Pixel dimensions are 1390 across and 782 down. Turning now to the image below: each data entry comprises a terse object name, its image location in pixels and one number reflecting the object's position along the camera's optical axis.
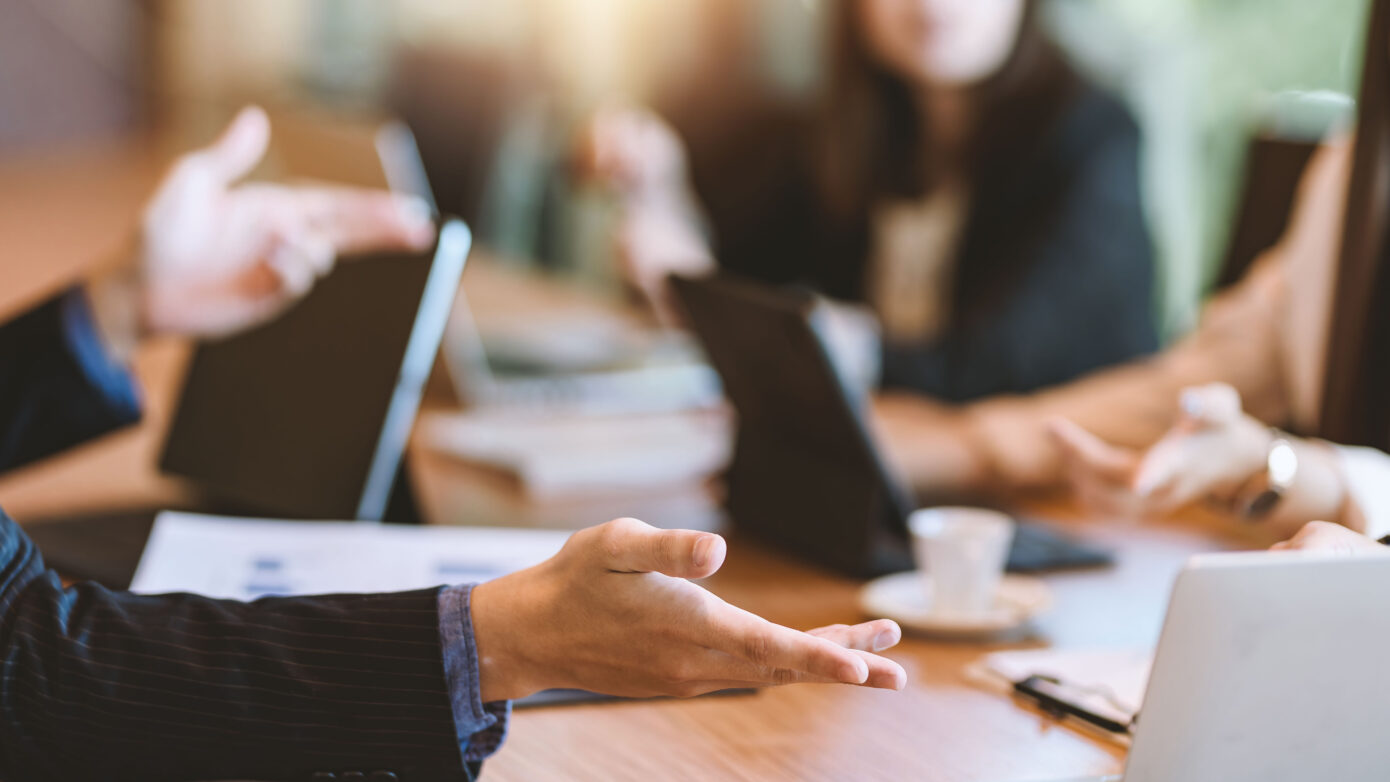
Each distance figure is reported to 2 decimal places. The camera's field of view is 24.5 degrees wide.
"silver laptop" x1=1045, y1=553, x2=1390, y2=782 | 1.67
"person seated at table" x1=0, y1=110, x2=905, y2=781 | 1.71
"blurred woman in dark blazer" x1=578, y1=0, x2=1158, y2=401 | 2.92
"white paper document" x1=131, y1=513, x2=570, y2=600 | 1.99
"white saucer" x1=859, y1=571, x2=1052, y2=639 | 1.99
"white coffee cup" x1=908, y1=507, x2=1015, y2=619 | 2.01
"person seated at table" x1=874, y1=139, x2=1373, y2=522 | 2.31
